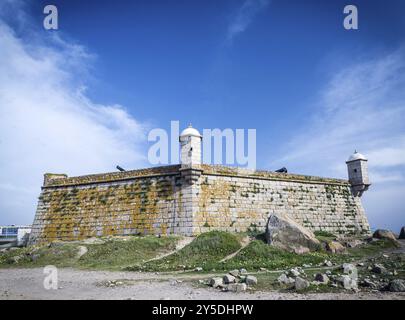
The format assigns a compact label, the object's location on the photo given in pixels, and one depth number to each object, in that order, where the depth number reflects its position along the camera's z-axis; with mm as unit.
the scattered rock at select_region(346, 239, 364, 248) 18906
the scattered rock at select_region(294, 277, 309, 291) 8312
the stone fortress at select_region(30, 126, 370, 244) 21016
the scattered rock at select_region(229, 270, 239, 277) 10459
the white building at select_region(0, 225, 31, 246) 29638
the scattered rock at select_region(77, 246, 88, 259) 16452
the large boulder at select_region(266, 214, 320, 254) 16344
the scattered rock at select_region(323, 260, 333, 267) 13229
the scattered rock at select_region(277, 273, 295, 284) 9023
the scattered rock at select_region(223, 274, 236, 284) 9148
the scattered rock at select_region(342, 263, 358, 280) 10355
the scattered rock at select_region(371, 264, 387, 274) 10488
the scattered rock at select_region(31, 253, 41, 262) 16416
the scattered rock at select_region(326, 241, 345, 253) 16906
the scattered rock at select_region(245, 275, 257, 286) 9095
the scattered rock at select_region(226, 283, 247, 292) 8416
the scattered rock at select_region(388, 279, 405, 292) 7977
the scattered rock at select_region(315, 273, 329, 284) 8836
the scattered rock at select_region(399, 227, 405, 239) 23797
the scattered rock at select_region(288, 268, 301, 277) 10008
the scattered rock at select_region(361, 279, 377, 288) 8527
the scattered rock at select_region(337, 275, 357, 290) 8273
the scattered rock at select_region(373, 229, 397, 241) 20123
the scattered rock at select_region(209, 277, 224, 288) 8922
